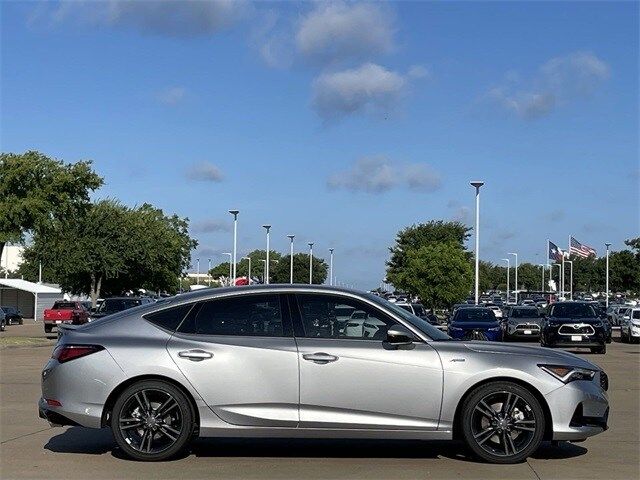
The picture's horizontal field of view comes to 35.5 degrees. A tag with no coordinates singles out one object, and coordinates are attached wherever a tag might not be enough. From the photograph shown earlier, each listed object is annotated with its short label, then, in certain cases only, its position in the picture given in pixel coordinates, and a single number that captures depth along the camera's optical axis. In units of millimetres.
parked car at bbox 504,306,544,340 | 38969
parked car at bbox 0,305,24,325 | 63891
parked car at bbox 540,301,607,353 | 31734
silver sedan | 9188
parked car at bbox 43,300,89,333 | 43156
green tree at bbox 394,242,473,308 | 64312
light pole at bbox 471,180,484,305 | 54906
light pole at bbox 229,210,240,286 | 56116
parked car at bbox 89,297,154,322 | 33438
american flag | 84256
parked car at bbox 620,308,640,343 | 41594
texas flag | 89312
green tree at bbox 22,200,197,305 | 60156
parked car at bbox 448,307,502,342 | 33684
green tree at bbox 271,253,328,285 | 109362
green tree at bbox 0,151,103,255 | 36938
